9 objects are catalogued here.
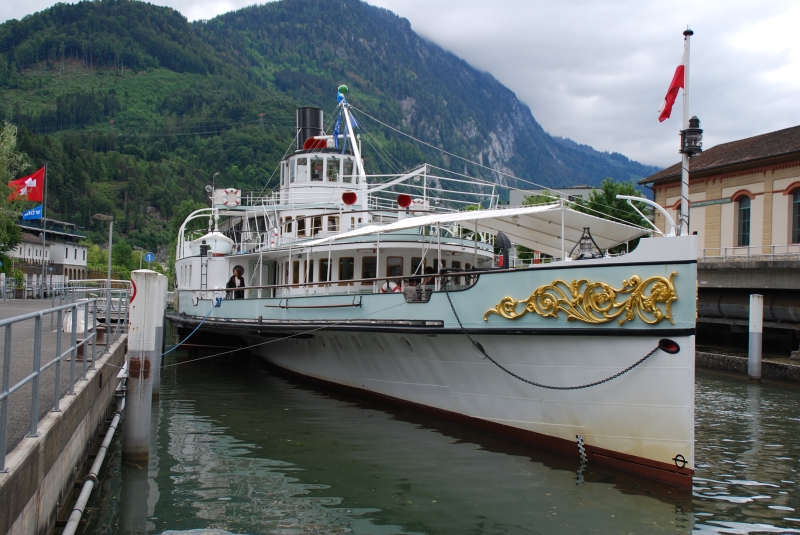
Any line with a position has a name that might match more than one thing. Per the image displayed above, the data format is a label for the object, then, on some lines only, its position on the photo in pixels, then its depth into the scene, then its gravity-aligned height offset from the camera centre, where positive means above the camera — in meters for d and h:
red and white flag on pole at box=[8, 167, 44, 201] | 34.56 +4.77
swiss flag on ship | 10.47 +3.22
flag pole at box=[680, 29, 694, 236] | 9.59 +1.75
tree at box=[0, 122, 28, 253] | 34.03 +5.83
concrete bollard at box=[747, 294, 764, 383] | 18.42 -1.24
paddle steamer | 9.05 -0.56
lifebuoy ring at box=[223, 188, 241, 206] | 21.96 +2.89
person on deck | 18.86 +0.11
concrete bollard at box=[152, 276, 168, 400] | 13.51 -2.05
